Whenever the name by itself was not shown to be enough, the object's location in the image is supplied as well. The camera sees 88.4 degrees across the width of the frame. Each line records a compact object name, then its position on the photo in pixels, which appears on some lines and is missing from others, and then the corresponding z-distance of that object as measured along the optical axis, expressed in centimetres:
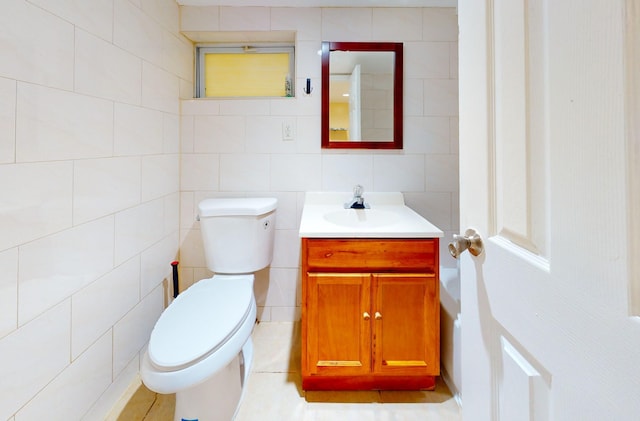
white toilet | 103
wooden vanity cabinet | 140
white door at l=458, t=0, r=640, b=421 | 32
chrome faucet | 183
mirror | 191
